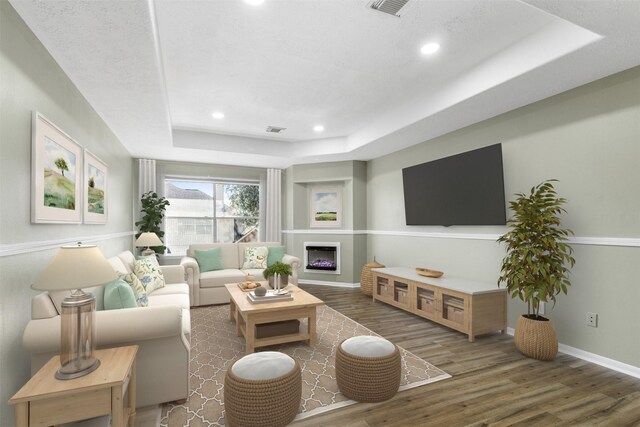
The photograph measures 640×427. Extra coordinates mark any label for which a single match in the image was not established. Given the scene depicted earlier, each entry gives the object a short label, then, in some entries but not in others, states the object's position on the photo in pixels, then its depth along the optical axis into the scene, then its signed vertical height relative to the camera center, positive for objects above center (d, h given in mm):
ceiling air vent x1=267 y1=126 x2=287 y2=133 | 5168 +1575
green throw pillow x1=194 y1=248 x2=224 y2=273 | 5153 -587
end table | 1438 -815
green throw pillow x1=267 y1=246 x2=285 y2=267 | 5539 -564
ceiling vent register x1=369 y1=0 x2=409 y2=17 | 2225 +1555
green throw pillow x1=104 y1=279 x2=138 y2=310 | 2250 -522
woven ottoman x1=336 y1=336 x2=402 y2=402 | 2160 -1043
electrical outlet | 2799 -892
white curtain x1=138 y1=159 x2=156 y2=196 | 5844 +907
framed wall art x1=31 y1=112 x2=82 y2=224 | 1986 +369
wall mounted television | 3652 +417
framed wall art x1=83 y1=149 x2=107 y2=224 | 2979 +369
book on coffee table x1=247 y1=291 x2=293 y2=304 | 3182 -764
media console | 3320 -937
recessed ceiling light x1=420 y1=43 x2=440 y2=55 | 2785 +1562
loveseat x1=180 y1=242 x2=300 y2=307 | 4660 -828
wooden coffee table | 2943 -896
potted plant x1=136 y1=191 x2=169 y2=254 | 5555 +148
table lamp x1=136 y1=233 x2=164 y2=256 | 4777 -252
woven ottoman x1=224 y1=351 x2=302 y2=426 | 1837 -1013
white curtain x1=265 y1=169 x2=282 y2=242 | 6789 +351
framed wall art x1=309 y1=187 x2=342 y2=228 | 6453 +322
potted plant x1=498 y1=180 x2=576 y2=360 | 2811 -406
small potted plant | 3639 -568
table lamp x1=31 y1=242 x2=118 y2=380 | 1606 -407
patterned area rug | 2093 -1242
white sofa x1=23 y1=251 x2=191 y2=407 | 1811 -713
